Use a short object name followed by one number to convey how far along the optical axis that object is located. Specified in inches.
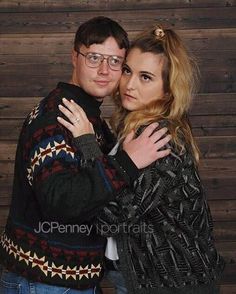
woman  70.6
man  63.3
